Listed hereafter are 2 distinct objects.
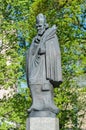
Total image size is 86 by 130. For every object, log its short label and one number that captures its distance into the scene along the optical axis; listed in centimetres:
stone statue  920
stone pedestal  898
